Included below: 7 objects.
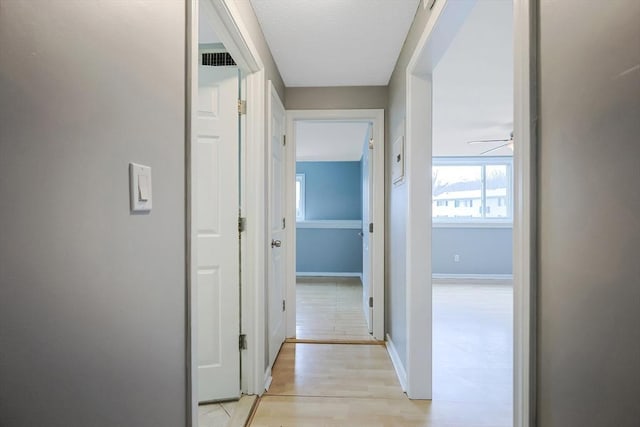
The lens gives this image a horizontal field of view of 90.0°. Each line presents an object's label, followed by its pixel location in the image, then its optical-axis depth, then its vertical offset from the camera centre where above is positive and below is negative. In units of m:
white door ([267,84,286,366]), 2.26 -0.10
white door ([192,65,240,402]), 1.88 -0.03
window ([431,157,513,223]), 5.77 +0.49
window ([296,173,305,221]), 6.22 +0.36
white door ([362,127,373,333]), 3.03 -0.23
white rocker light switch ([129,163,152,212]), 0.75 +0.06
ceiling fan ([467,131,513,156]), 4.18 +1.00
